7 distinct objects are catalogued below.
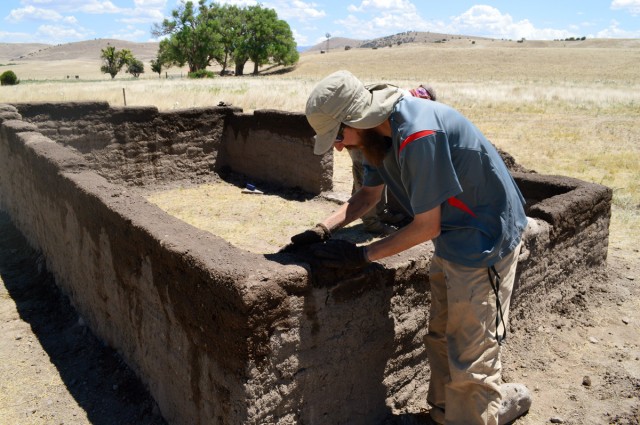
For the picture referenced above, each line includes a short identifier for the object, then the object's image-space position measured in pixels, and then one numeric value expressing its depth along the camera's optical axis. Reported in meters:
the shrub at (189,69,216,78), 50.38
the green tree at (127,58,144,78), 68.65
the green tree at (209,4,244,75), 59.72
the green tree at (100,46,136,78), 65.25
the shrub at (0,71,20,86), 38.63
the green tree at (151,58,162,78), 66.16
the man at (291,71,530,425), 2.45
